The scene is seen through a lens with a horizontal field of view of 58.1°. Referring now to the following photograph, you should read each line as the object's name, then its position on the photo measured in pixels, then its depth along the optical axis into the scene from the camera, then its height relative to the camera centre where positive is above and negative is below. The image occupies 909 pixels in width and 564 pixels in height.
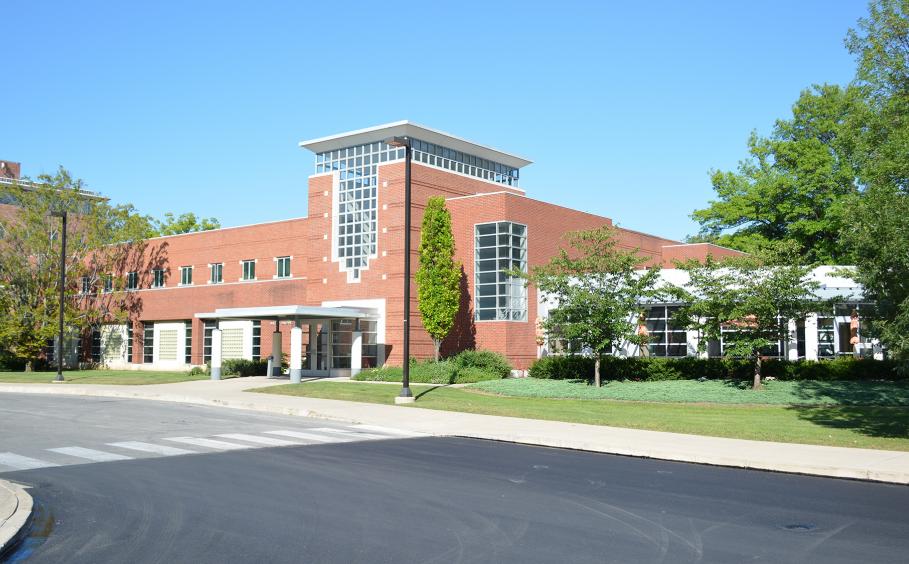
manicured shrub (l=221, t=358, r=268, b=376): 40.97 -1.39
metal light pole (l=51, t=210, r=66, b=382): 38.26 +0.52
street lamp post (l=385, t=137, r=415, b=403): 24.50 +1.28
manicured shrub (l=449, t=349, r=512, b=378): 35.31 -0.97
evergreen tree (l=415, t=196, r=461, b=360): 35.88 +2.72
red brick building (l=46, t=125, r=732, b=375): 38.47 +4.28
